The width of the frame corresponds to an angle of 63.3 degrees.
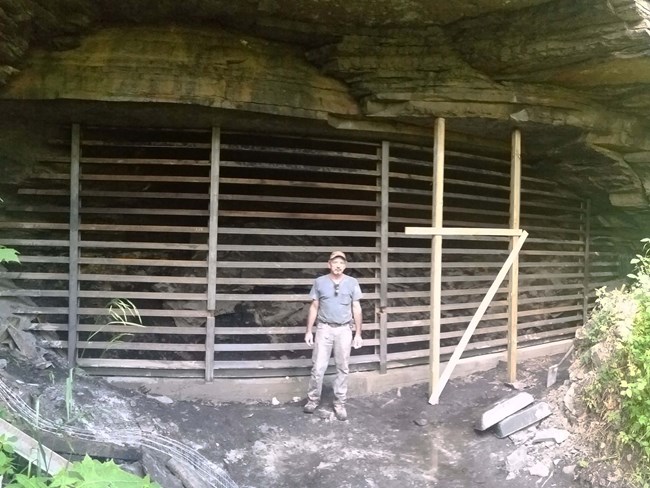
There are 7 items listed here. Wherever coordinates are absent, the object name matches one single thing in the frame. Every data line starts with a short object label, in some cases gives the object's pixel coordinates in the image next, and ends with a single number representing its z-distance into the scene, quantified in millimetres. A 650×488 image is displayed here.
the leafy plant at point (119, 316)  5210
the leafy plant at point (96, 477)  2416
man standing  5230
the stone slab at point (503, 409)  4820
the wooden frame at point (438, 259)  5398
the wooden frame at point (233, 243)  5371
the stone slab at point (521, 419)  4746
